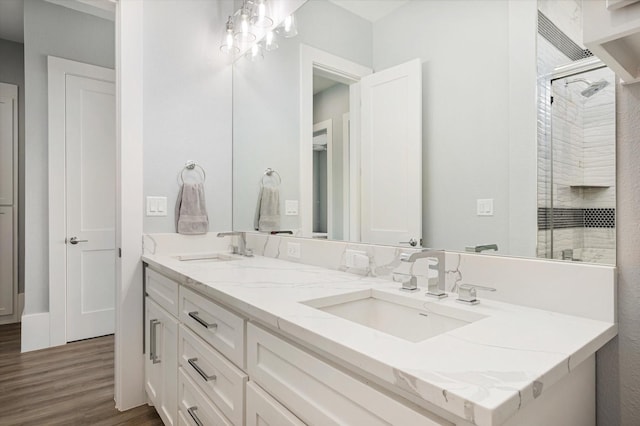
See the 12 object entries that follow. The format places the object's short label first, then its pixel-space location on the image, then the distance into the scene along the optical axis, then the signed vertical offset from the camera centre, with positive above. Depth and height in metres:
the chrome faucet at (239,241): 2.24 -0.18
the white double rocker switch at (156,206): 2.12 +0.04
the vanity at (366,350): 0.58 -0.26
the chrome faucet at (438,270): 1.08 -0.18
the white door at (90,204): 3.04 +0.07
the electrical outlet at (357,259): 1.44 -0.18
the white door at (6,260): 3.58 -0.46
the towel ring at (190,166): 2.24 +0.28
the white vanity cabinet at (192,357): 1.10 -0.52
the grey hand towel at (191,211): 2.19 +0.01
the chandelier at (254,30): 2.11 +1.07
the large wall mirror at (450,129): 0.95 +0.27
